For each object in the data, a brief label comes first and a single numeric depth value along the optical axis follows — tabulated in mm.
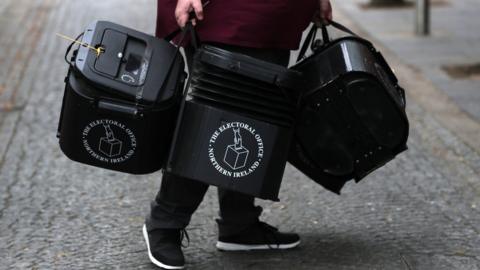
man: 5368
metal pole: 15514
